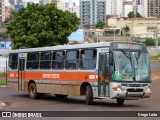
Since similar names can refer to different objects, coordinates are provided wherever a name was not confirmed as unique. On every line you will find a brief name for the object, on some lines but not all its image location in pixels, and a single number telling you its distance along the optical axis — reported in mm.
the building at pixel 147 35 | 187462
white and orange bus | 21062
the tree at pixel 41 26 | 51031
